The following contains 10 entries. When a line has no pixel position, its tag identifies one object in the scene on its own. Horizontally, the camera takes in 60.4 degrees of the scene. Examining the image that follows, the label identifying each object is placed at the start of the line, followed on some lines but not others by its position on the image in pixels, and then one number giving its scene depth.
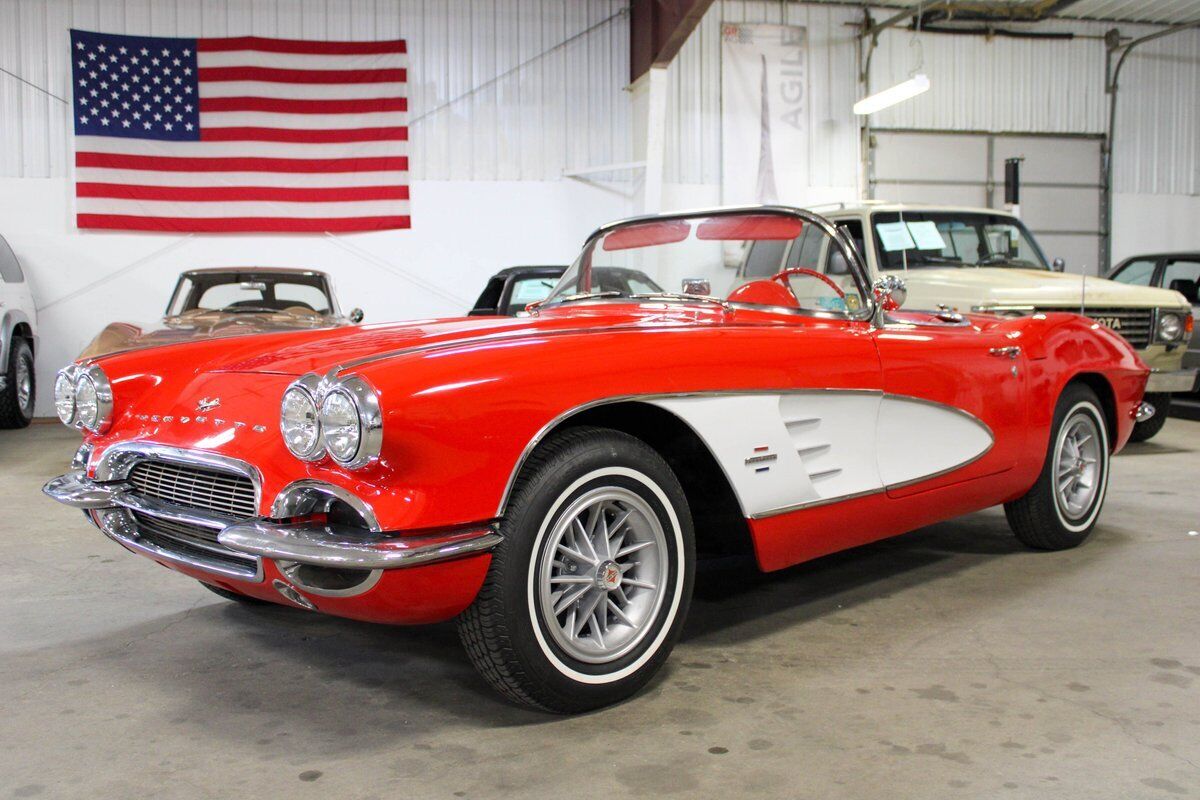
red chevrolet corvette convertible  2.19
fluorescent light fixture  11.28
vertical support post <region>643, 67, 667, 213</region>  11.86
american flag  11.05
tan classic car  6.46
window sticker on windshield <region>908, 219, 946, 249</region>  7.04
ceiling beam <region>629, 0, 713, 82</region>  10.73
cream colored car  6.60
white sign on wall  12.86
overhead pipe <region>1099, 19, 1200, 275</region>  14.13
